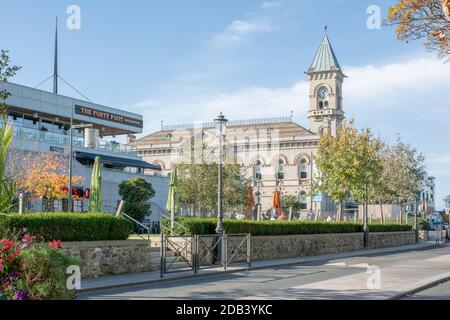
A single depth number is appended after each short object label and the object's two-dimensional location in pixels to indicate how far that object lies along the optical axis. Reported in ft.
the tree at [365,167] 130.11
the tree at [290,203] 247.70
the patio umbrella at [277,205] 133.69
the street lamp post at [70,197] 84.71
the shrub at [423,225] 204.74
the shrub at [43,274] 21.63
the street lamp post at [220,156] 71.20
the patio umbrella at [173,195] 80.57
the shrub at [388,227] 135.15
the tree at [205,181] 184.14
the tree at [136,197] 112.06
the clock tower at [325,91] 294.66
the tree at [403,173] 173.88
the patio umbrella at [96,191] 74.37
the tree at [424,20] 53.57
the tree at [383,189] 141.90
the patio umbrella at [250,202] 134.00
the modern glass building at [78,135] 139.23
